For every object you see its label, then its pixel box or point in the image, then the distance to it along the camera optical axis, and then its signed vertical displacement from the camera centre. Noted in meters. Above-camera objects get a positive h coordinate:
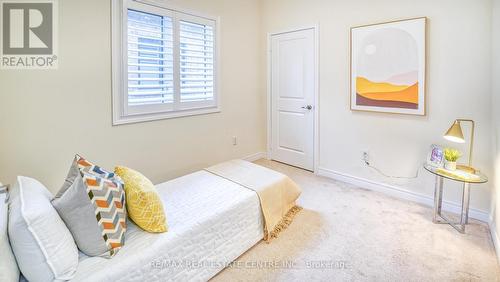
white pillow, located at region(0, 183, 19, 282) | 1.13 -0.59
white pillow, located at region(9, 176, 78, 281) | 1.22 -0.56
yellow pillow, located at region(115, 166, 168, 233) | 1.70 -0.54
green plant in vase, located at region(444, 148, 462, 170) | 2.45 -0.32
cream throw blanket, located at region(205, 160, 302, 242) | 2.36 -0.62
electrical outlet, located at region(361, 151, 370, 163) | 3.41 -0.44
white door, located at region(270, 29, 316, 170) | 3.96 +0.35
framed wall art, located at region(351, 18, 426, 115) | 2.86 +0.60
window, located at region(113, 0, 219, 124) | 2.85 +0.65
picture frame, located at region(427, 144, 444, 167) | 2.63 -0.33
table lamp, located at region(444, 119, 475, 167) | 2.37 -0.11
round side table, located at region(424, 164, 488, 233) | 2.33 -0.63
